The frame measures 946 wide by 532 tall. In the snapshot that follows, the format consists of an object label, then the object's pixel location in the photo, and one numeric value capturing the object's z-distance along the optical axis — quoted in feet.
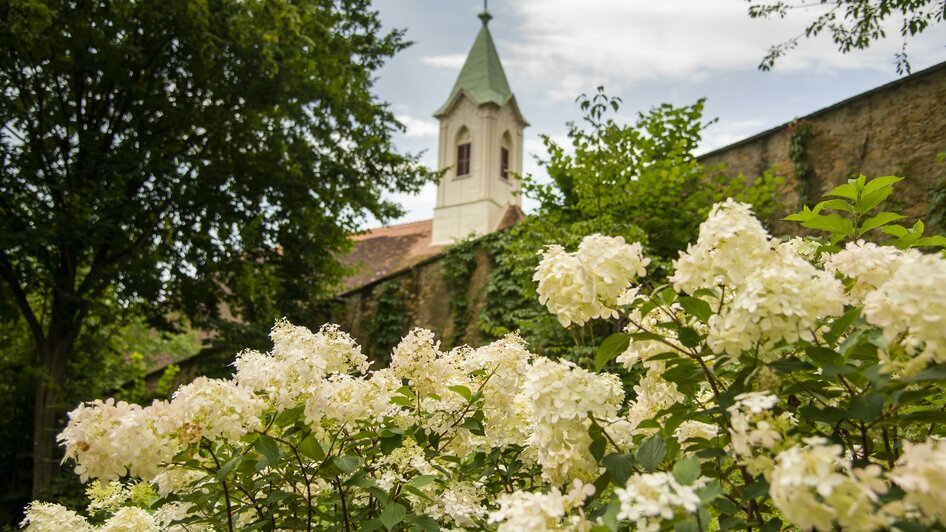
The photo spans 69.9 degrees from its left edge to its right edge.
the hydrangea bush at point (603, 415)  3.99
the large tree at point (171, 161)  26.37
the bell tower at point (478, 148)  86.07
